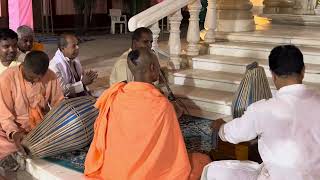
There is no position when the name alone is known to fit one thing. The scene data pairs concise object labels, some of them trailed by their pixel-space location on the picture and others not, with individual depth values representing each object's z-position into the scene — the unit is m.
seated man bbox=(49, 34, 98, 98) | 4.71
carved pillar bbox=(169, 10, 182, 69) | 6.10
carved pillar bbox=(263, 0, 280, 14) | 8.73
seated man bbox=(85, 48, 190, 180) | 2.91
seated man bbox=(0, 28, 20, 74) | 4.23
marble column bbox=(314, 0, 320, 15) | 8.45
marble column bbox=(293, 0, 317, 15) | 8.54
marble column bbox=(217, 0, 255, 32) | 6.79
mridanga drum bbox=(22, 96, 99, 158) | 3.81
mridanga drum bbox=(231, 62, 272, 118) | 3.76
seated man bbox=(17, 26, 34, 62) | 5.26
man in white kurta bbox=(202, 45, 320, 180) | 2.31
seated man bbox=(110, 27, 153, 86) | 4.68
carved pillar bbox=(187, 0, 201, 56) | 6.25
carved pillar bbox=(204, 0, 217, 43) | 6.51
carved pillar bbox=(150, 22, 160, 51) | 5.96
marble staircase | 5.27
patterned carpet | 3.93
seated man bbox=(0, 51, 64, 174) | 3.76
